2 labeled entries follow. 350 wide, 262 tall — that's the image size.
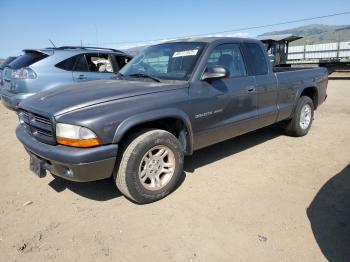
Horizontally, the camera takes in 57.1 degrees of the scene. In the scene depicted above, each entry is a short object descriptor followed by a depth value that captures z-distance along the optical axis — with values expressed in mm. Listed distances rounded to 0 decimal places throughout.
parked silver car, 6344
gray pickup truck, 3092
